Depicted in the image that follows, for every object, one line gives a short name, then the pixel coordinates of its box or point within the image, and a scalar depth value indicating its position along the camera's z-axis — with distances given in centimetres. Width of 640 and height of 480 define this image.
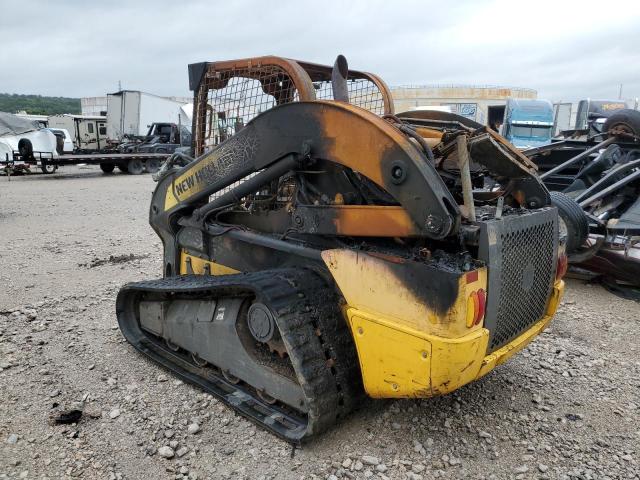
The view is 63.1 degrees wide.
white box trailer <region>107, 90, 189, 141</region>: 2455
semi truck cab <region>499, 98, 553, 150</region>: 1694
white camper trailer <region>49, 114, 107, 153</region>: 2695
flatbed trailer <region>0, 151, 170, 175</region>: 1870
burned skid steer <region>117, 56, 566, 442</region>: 241
